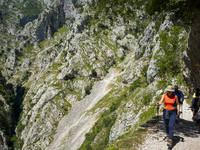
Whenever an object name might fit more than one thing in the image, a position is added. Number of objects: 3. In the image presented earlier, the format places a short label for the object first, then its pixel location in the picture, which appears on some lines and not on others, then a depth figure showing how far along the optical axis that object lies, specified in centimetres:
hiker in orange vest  609
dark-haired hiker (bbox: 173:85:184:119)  817
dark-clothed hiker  918
